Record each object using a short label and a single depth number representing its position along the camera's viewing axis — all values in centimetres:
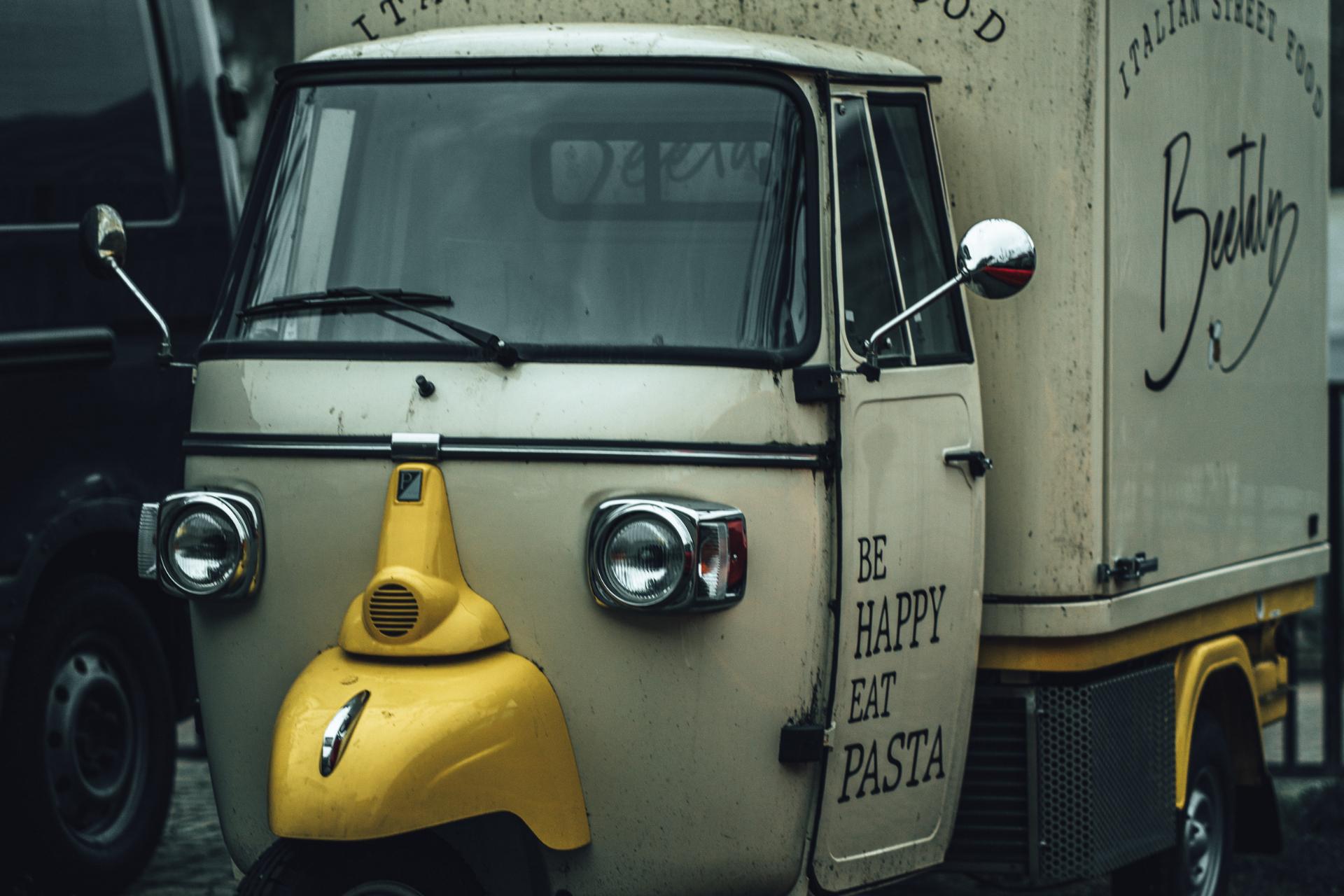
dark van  1119
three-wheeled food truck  789
